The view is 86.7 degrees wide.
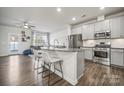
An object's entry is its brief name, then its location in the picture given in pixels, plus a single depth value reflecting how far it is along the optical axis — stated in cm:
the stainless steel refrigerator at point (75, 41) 479
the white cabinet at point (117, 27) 316
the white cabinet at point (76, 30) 482
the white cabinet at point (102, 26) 358
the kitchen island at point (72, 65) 190
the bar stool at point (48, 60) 195
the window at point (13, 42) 644
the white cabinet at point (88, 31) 420
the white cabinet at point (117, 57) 300
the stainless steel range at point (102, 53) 339
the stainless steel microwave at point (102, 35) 354
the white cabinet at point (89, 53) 401
